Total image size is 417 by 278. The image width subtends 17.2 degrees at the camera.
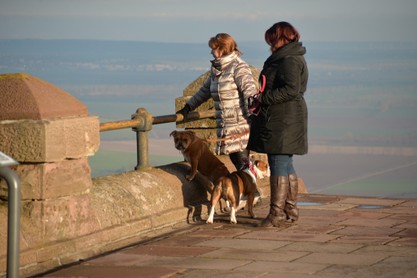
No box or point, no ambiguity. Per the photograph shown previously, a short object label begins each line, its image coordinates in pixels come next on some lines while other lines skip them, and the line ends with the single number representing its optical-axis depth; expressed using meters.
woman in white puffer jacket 12.34
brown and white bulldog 12.05
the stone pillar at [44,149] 10.27
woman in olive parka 11.61
